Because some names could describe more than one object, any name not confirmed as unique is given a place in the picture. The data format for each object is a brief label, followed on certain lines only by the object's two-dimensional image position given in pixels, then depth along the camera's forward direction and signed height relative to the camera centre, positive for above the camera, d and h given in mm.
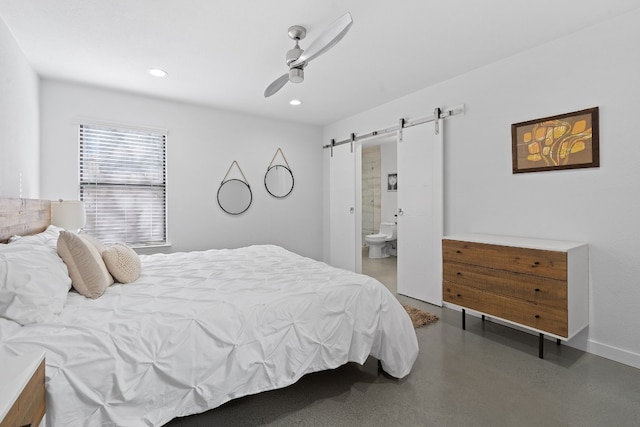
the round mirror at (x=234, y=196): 4473 +238
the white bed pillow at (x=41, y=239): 1850 -162
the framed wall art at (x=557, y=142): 2457 +580
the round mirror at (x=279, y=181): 4891 +501
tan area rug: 3068 -1069
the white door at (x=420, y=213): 3582 -15
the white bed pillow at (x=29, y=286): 1349 -331
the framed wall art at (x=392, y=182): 6812 +661
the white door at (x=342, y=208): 4883 +65
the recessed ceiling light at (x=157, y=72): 3111 +1421
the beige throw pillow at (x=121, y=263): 2051 -337
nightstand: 784 -480
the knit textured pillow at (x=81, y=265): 1774 -297
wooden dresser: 2260 -555
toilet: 6492 -576
